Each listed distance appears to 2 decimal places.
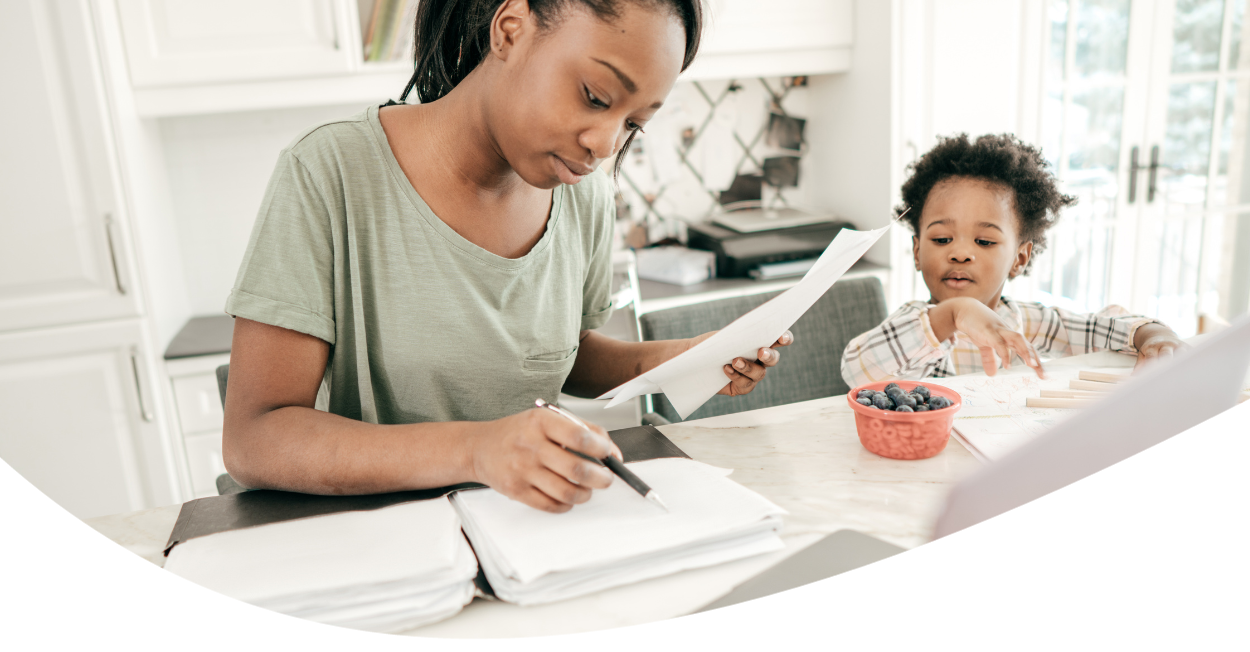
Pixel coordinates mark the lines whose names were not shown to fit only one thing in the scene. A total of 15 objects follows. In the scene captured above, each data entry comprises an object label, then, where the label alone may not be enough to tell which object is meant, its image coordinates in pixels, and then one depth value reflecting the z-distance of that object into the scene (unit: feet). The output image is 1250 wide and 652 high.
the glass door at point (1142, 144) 7.66
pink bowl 2.25
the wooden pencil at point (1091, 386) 2.82
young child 3.53
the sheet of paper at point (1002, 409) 2.42
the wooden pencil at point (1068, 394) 2.72
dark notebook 1.90
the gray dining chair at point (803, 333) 4.09
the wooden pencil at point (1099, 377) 2.93
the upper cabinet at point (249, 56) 5.72
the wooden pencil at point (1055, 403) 2.67
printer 6.96
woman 2.01
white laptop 1.16
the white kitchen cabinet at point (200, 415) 5.86
